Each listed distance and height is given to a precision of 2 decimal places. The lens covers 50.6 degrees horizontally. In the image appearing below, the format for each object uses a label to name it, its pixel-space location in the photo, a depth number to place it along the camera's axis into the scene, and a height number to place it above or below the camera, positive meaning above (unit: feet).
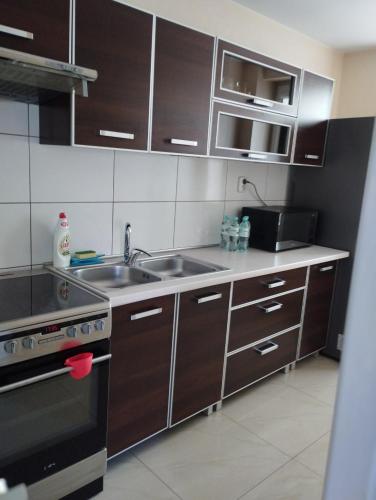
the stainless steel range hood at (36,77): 4.13 +0.99
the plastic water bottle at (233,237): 8.71 -1.28
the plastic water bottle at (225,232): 8.80 -1.20
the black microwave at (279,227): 8.73 -1.02
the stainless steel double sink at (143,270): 6.50 -1.71
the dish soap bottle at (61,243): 6.16 -1.19
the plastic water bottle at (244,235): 8.78 -1.23
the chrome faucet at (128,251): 6.98 -1.43
